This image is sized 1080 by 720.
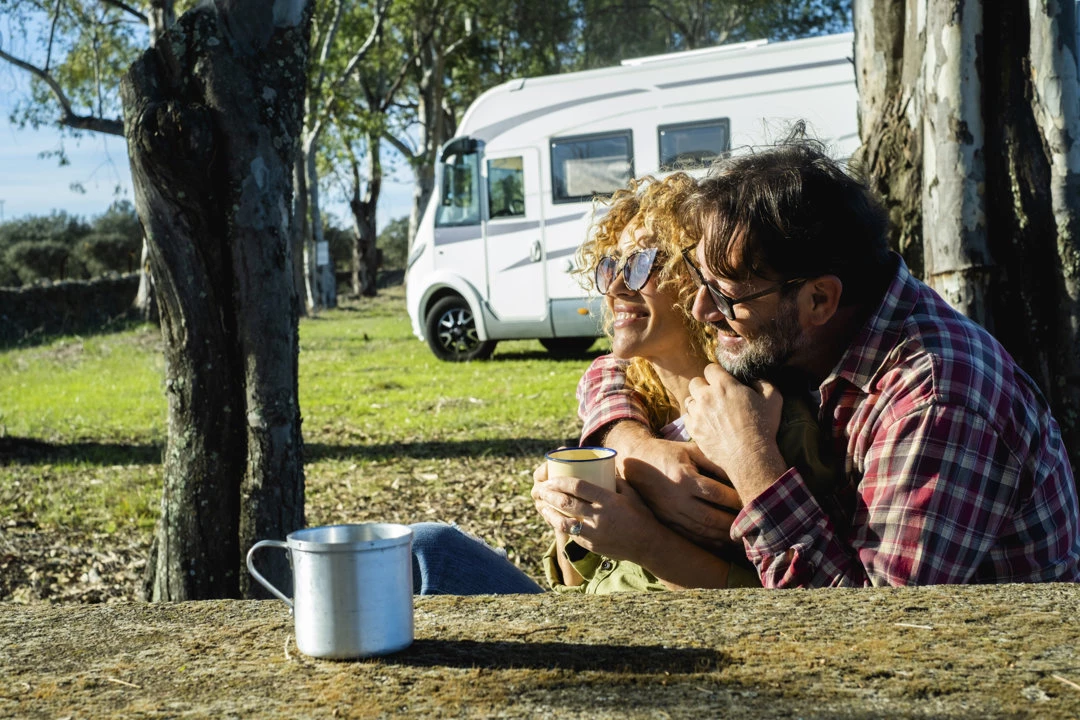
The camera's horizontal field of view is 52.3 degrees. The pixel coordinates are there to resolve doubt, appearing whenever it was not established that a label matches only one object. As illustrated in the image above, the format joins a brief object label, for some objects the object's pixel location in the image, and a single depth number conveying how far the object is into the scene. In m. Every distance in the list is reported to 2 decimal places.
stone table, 1.39
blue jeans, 2.43
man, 1.98
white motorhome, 11.80
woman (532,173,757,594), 2.36
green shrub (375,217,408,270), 53.31
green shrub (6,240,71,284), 29.31
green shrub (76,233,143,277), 31.56
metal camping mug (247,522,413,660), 1.57
